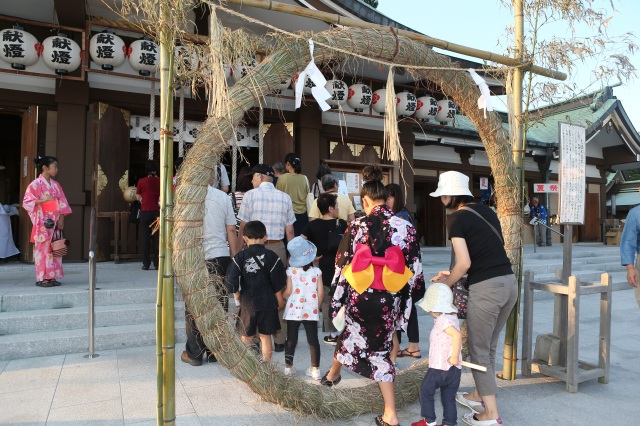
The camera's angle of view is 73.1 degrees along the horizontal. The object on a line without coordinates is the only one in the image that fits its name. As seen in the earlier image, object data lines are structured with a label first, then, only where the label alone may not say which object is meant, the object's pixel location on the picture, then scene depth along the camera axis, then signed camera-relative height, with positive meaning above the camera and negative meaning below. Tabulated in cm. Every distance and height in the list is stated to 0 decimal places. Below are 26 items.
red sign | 1396 +93
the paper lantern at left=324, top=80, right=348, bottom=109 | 872 +252
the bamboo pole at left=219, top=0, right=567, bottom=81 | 327 +150
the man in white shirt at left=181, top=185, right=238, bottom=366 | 432 -30
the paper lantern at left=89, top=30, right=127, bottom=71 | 726 +268
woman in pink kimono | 571 -14
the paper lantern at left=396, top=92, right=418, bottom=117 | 997 +255
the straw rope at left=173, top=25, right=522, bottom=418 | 276 -5
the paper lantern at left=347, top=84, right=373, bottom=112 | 950 +256
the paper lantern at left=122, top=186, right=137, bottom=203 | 815 +25
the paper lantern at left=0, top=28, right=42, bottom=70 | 680 +251
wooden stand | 390 -109
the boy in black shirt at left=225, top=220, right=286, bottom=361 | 382 -65
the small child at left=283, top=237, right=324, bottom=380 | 397 -81
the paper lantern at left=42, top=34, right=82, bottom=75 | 700 +250
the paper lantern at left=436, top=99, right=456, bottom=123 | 1080 +260
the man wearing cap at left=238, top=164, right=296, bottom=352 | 466 +2
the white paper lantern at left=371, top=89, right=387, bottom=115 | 999 +262
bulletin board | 1034 +94
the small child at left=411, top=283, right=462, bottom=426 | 290 -98
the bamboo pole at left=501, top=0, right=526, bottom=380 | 413 +65
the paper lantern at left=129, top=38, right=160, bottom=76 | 750 +266
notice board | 439 +45
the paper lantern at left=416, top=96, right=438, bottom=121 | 1034 +256
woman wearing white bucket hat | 318 -46
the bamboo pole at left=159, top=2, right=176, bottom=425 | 231 +9
